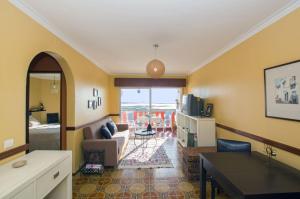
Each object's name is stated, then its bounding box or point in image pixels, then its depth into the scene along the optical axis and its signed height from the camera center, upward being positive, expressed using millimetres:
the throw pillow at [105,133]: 3104 -732
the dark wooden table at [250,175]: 999 -677
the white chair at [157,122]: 5310 -835
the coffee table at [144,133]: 3616 -877
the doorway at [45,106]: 2585 -101
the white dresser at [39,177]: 959 -609
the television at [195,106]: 3441 -131
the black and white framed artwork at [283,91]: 1441 +110
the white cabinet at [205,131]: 2933 -663
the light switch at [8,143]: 1298 -405
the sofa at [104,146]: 2649 -880
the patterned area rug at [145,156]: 2839 -1334
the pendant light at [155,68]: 2118 +524
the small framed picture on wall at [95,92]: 3478 +250
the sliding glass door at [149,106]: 5290 -199
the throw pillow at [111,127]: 3752 -727
